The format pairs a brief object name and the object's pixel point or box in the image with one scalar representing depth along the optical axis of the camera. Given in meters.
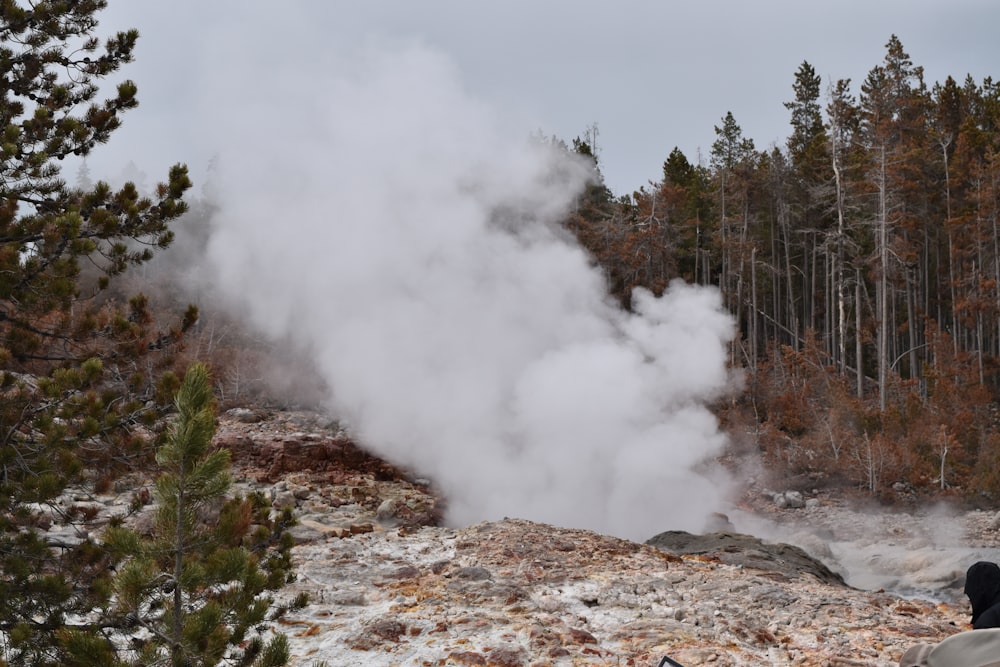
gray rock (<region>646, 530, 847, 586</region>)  9.77
